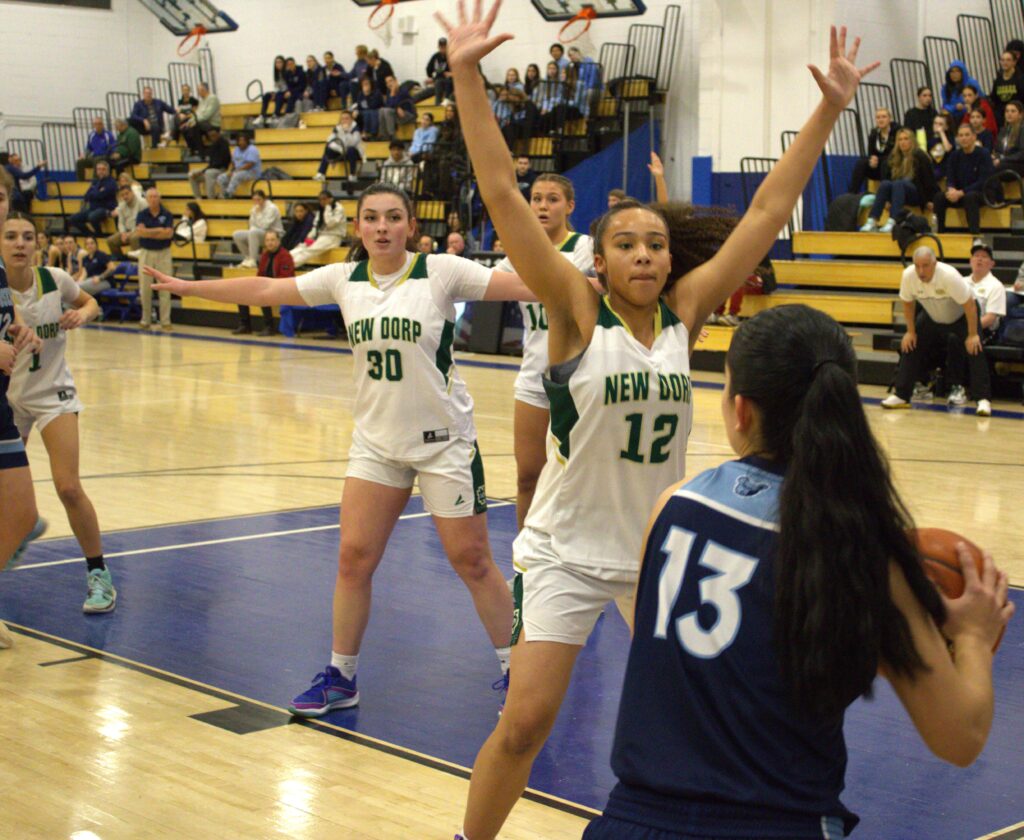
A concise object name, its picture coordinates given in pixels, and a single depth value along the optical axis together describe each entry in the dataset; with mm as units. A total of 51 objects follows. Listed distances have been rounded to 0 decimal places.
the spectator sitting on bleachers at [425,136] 21109
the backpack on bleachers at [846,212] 16859
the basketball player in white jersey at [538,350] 5934
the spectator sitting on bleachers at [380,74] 23641
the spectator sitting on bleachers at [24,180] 25625
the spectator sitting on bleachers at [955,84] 17344
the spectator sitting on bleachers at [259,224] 21469
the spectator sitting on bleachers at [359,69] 24109
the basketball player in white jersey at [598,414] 3084
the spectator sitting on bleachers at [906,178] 15867
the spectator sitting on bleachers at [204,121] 26125
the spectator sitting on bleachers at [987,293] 12789
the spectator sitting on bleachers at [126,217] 22734
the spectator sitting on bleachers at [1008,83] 16938
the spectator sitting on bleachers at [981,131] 16016
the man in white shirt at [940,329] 12398
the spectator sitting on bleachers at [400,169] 20891
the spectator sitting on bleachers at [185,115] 26359
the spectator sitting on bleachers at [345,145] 22734
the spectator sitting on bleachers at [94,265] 22562
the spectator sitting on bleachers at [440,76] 22594
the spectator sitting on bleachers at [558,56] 20953
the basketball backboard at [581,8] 21078
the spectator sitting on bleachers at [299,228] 20828
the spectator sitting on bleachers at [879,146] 16609
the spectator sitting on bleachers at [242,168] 24031
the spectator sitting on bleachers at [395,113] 23000
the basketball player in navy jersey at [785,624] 1779
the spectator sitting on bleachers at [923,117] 16922
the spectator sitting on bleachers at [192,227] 23297
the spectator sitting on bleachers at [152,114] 27516
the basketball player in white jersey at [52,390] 5961
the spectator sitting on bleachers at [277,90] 25812
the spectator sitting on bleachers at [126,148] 26438
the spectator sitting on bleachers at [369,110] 23391
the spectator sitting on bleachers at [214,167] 24531
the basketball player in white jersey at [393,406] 4707
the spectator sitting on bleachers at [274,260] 19438
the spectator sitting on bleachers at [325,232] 20422
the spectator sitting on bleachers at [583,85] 20703
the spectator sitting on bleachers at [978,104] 16594
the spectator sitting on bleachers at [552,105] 20672
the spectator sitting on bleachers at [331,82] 24844
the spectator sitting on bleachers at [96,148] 27219
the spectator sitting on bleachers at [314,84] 25172
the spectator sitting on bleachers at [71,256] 22859
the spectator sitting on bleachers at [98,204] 24766
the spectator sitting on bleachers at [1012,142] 15602
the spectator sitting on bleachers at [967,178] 15430
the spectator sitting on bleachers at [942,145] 16219
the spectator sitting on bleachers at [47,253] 22453
